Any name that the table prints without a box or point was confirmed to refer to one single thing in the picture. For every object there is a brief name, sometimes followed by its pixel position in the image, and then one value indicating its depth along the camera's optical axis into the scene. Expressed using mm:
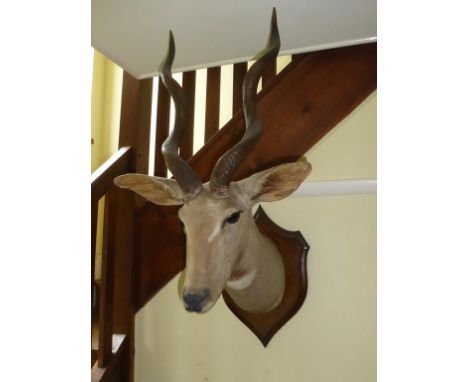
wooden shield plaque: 1505
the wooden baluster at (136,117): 1918
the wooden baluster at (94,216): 1556
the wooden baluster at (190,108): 2008
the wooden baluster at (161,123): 2051
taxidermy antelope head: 1038
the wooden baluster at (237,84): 1950
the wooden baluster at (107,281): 1625
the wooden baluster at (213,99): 2008
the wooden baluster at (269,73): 1849
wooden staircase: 1581
